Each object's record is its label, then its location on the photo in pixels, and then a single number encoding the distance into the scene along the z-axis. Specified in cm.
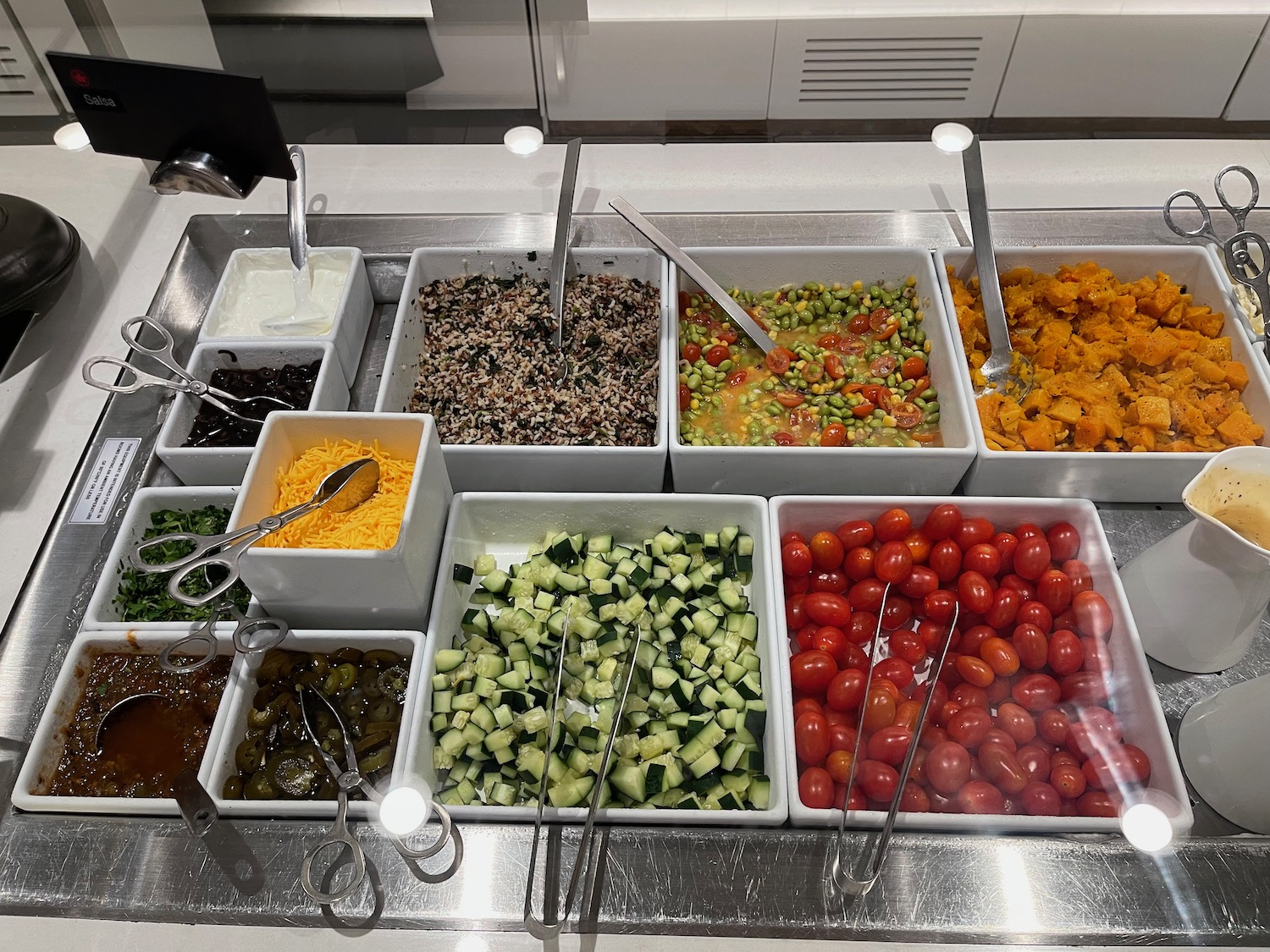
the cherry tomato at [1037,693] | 116
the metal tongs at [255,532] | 103
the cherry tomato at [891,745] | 110
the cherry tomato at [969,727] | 112
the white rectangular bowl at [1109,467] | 135
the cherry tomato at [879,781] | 108
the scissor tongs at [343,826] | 100
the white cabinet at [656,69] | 178
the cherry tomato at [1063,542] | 130
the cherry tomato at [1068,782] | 108
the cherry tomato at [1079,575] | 126
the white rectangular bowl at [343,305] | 156
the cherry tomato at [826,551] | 132
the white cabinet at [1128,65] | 183
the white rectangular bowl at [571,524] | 125
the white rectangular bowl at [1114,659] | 106
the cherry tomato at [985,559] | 128
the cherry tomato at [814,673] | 118
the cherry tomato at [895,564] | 129
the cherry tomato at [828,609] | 126
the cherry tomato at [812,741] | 112
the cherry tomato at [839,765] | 110
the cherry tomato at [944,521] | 130
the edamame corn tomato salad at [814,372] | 151
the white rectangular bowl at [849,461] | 138
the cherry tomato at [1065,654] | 119
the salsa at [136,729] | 114
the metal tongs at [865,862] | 103
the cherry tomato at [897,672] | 118
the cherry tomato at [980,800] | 107
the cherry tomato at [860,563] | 132
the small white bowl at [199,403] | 141
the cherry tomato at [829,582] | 133
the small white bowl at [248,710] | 108
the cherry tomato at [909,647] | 122
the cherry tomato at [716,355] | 160
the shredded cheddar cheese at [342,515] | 117
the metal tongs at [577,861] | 101
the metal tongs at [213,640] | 117
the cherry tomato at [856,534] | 133
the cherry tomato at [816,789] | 107
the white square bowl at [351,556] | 112
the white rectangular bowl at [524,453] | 138
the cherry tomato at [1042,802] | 107
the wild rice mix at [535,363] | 148
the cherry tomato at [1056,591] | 125
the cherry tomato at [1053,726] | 113
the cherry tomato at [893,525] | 132
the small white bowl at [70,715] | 110
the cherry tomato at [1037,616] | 123
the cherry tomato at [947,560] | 129
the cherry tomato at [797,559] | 131
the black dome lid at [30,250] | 161
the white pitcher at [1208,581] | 110
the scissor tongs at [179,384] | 144
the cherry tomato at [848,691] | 116
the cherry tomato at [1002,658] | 118
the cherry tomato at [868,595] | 129
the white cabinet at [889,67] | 178
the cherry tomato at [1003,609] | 124
